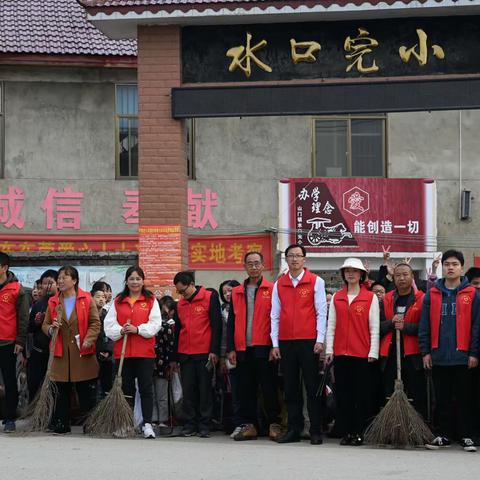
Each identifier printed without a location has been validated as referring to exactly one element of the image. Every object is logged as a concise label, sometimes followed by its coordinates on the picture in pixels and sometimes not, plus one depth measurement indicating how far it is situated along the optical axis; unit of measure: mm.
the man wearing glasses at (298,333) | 10539
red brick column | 13297
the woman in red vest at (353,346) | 10375
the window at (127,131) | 21750
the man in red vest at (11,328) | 11273
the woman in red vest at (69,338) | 11117
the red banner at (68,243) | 21328
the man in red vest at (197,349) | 11125
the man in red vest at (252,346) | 10883
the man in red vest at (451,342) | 9984
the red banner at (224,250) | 22109
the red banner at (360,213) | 22312
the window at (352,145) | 22875
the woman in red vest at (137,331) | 10883
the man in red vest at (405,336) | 10375
